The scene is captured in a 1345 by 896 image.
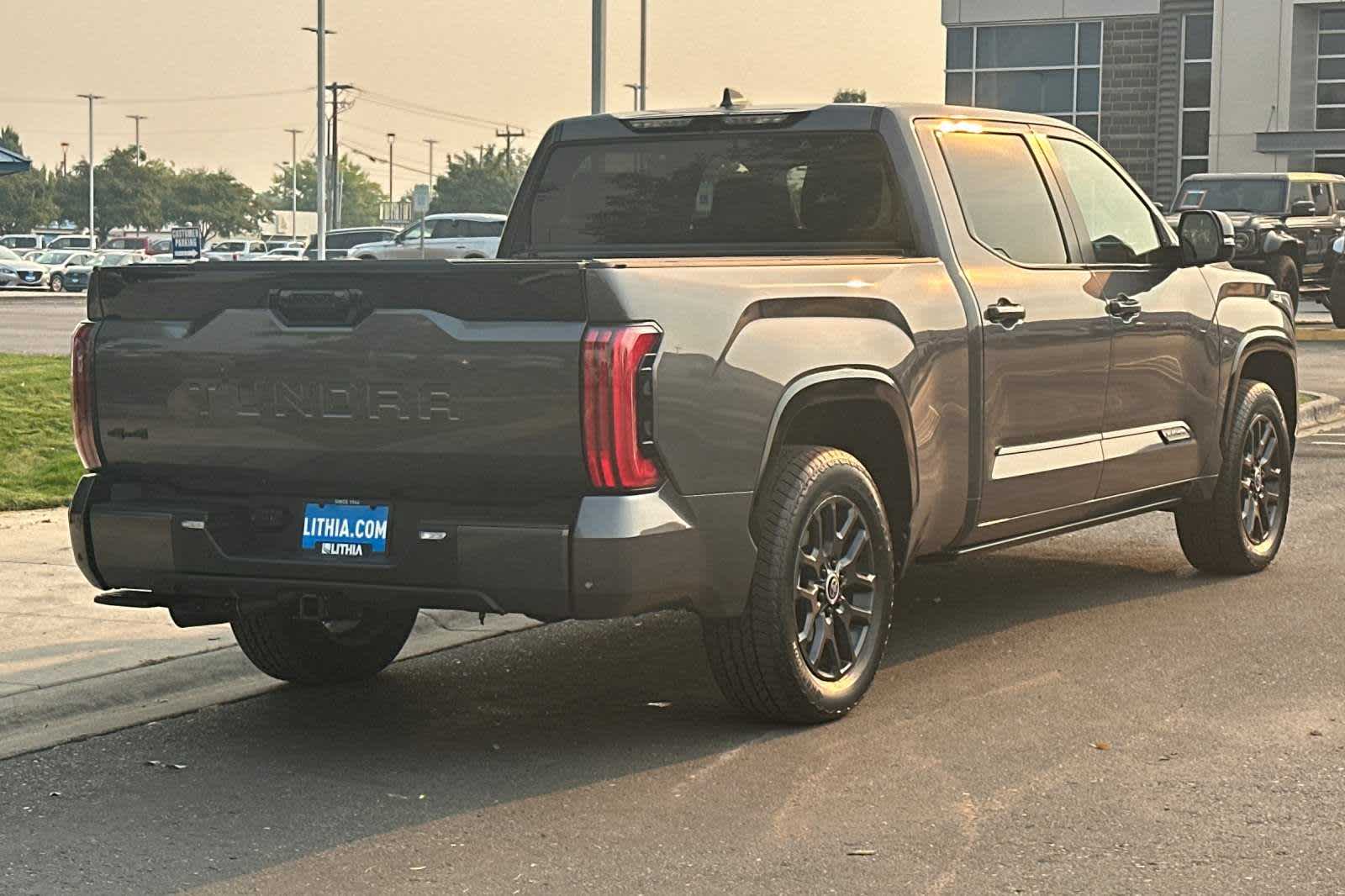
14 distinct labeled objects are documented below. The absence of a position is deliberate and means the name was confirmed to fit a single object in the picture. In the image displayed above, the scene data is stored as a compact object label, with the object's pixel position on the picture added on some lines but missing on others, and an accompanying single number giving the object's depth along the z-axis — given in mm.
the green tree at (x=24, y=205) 123000
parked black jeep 30016
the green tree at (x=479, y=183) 153750
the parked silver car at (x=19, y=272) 56875
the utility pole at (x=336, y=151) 93669
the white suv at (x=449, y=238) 48250
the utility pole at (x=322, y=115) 59562
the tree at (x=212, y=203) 143000
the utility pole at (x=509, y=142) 146625
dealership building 58469
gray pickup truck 6086
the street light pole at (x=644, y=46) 57219
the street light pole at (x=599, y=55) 26156
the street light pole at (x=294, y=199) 160138
